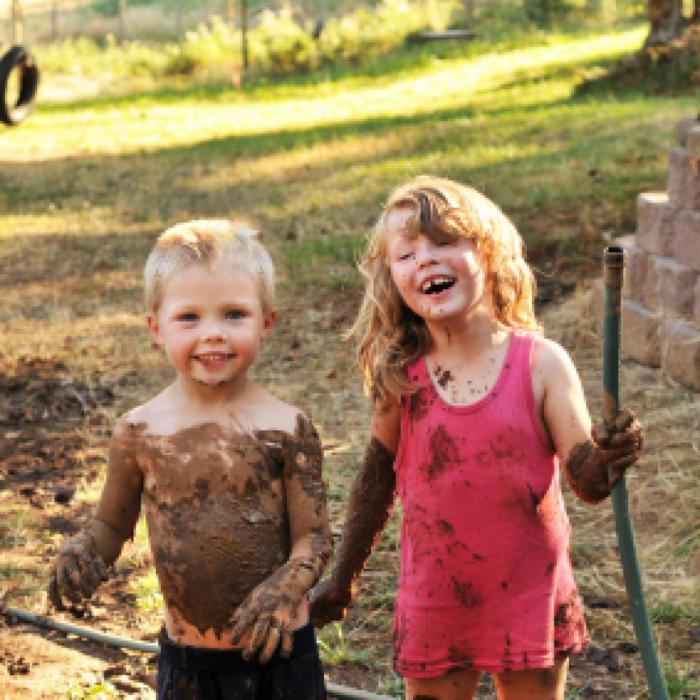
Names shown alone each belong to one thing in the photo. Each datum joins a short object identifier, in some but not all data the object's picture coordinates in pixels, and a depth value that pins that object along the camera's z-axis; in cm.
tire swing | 2054
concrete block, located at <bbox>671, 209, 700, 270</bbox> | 848
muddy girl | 359
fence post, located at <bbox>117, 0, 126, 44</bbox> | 3336
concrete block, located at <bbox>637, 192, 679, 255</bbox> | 878
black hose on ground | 508
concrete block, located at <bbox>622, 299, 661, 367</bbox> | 887
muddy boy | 357
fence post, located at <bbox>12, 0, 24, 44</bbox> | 2186
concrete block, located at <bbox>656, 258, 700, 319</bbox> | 860
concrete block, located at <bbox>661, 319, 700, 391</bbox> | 834
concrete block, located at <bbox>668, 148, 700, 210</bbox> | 849
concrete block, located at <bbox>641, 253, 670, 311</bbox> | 888
